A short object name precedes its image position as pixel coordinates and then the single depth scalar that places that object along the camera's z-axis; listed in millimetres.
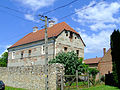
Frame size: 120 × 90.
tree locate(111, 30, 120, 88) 12268
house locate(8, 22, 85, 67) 19160
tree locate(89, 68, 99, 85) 21975
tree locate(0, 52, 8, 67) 46385
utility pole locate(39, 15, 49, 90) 10099
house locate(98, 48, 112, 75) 26980
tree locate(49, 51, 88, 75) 14787
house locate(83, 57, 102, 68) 31486
